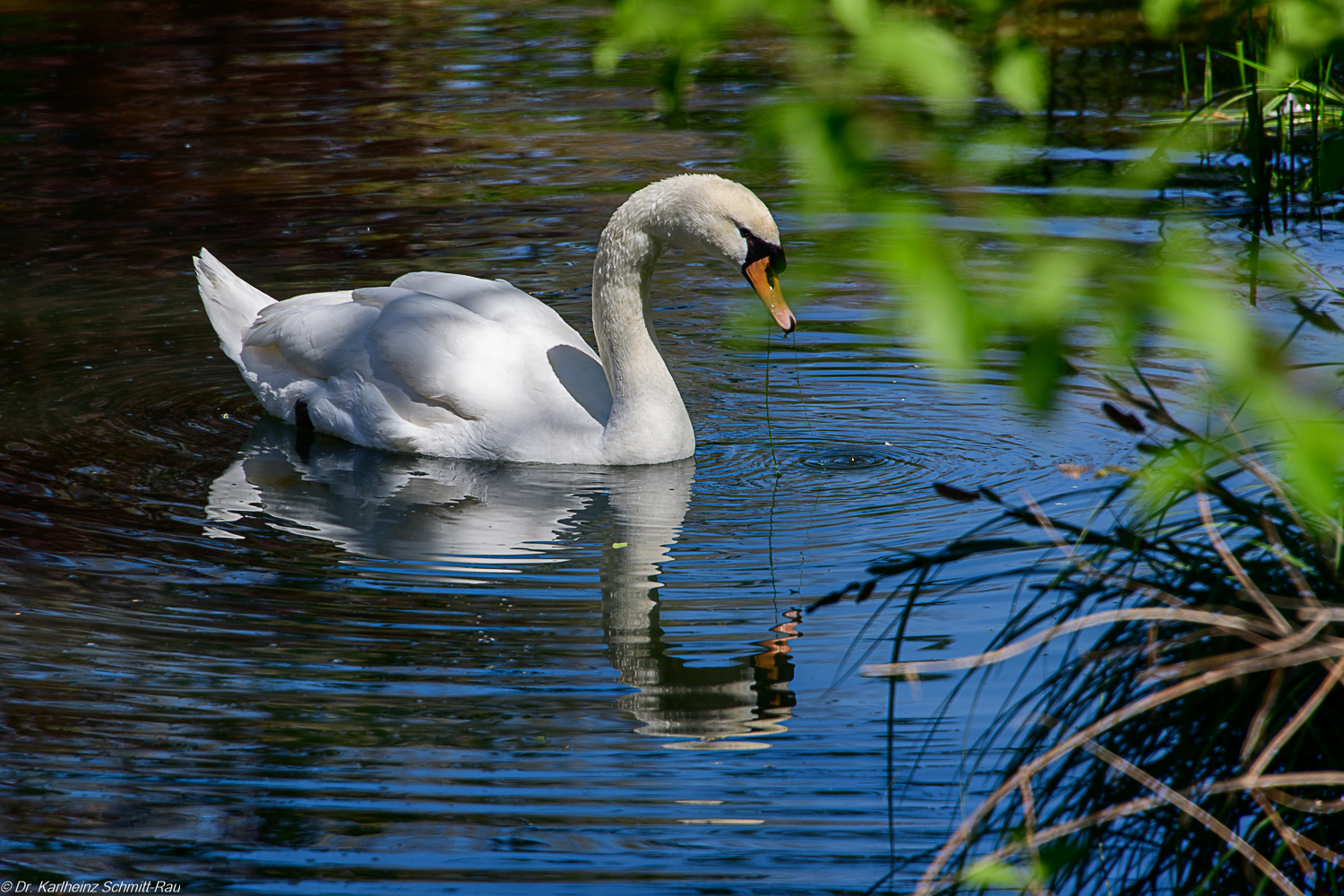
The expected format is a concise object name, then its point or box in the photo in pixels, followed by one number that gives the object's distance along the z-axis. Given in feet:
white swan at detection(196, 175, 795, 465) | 41.45
